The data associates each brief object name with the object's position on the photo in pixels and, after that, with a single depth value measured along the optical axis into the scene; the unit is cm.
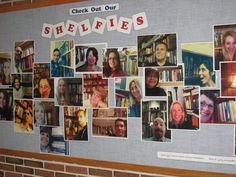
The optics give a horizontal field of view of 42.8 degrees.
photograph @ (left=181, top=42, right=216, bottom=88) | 150
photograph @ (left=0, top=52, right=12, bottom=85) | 203
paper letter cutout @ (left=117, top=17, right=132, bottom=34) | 167
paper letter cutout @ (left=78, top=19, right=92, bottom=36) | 178
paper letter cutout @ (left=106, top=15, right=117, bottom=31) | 170
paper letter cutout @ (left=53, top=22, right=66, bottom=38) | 185
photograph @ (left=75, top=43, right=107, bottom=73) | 175
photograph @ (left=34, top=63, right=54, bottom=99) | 190
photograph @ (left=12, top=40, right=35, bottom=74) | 195
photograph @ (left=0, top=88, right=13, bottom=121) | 204
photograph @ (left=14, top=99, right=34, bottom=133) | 197
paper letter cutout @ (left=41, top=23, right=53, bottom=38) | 188
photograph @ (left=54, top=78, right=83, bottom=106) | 182
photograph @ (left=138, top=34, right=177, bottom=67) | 158
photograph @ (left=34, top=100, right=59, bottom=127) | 189
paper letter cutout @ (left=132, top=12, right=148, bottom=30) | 163
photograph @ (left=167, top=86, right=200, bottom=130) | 154
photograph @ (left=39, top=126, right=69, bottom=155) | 188
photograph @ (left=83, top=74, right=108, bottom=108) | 175
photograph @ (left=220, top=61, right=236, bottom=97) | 146
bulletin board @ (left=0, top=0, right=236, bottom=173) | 149
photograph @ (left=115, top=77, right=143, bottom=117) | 166
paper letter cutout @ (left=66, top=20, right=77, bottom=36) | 181
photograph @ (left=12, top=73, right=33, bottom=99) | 196
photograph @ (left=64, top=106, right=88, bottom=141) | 181
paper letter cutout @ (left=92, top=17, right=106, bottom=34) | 174
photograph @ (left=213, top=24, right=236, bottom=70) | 146
